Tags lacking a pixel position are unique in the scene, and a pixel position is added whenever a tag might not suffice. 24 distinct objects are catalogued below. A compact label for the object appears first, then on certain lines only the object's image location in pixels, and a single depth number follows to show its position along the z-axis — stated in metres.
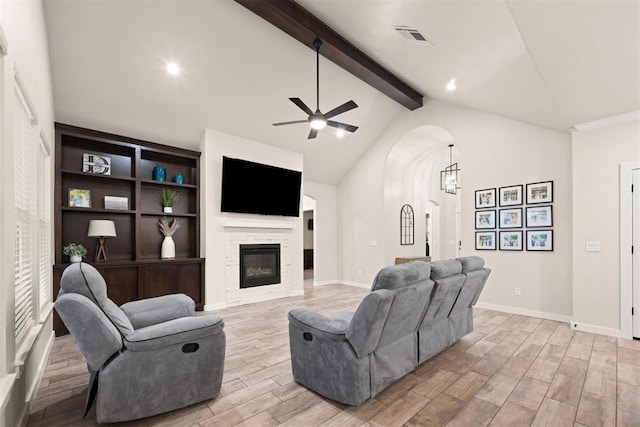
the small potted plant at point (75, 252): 3.97
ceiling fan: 3.80
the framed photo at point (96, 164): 4.50
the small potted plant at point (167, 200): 5.10
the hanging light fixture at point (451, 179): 7.24
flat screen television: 5.34
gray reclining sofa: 2.16
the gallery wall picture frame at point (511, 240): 4.86
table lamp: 4.16
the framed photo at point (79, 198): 4.35
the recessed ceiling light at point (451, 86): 4.43
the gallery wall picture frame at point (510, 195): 4.87
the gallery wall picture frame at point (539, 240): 4.57
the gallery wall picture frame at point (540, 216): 4.59
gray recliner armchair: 1.91
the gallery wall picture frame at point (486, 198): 5.13
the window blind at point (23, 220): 2.08
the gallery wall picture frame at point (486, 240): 5.12
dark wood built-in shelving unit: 4.32
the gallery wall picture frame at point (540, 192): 4.58
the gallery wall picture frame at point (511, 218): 4.86
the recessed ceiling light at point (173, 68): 4.01
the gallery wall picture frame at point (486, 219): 5.12
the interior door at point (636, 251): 3.66
